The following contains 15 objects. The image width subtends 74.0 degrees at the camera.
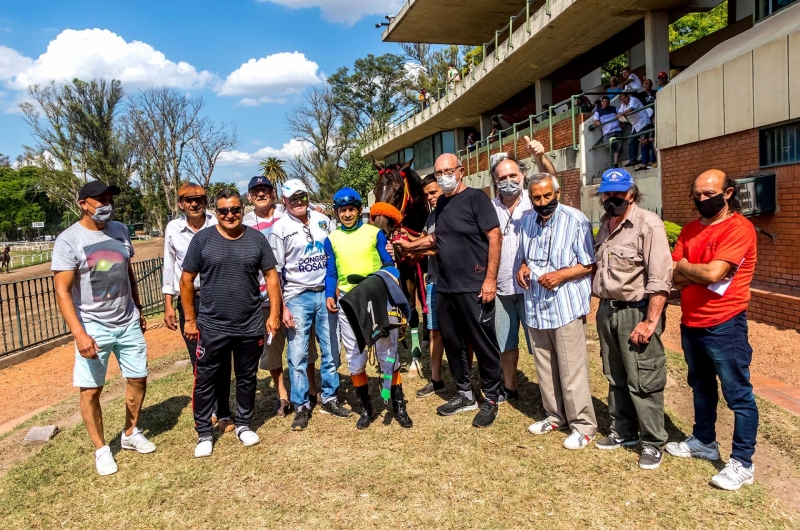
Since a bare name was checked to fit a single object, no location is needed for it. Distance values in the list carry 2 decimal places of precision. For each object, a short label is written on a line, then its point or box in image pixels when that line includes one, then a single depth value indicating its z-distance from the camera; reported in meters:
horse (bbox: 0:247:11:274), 26.38
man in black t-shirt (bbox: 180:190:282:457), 3.97
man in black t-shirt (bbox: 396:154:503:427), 4.16
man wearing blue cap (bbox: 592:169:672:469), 3.29
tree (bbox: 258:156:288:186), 54.00
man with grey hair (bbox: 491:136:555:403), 4.33
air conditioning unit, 7.00
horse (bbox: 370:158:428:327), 5.54
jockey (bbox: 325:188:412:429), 4.34
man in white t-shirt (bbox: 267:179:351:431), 4.50
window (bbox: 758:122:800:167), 6.74
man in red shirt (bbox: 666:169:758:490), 3.06
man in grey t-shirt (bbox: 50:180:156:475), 3.71
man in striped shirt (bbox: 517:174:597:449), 3.72
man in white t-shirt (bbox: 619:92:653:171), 10.34
